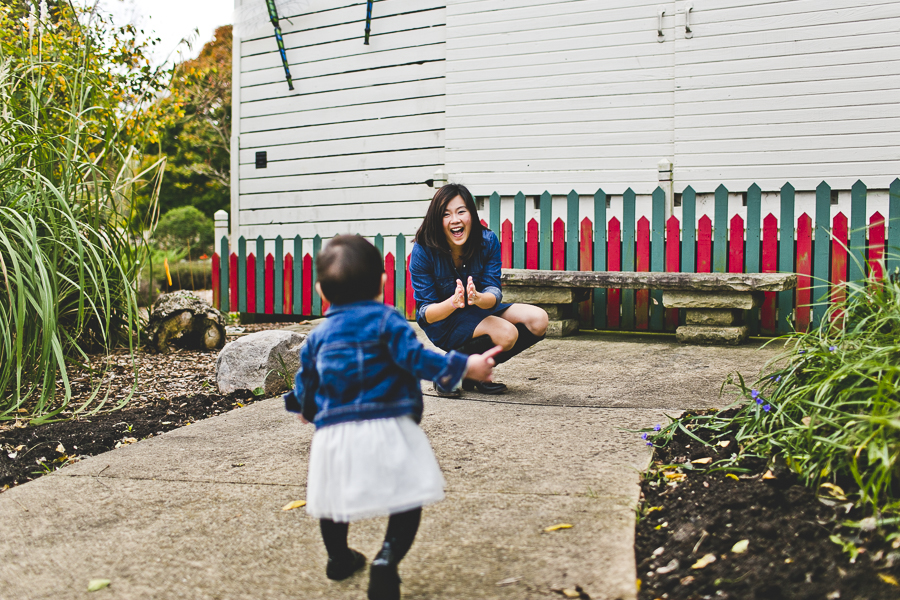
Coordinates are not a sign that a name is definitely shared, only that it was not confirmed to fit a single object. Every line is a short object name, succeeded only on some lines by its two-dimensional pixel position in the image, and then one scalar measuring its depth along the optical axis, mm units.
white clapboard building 6988
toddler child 1846
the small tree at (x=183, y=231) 21656
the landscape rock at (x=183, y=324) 6016
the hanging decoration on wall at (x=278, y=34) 9133
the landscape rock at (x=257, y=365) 4539
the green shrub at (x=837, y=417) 2033
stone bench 5586
